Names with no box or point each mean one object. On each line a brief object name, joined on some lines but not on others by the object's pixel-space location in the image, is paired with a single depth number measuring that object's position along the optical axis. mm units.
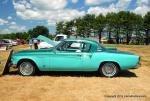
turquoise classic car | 4511
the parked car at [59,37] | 13206
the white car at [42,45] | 9206
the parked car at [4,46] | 13792
